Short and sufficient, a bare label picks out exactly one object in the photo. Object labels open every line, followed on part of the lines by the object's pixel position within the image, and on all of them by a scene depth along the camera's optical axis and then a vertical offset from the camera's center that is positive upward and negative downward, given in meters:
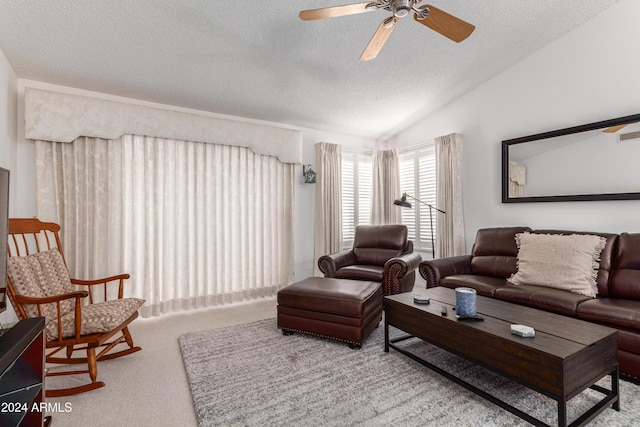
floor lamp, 4.12 +0.02
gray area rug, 1.68 -1.14
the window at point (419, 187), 4.63 +0.35
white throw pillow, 2.57 -0.49
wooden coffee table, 1.47 -0.77
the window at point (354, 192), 5.00 +0.31
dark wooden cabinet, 1.16 -0.71
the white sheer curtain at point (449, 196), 4.11 +0.18
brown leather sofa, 2.04 -0.70
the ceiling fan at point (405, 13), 1.85 +1.24
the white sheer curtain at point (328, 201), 4.60 +0.16
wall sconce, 4.54 +0.53
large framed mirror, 2.79 +0.45
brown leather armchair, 3.37 -0.61
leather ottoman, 2.54 -0.86
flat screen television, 1.52 -0.06
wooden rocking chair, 1.95 -0.67
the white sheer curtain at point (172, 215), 3.07 -0.01
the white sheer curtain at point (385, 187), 5.10 +0.39
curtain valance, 2.86 +0.99
